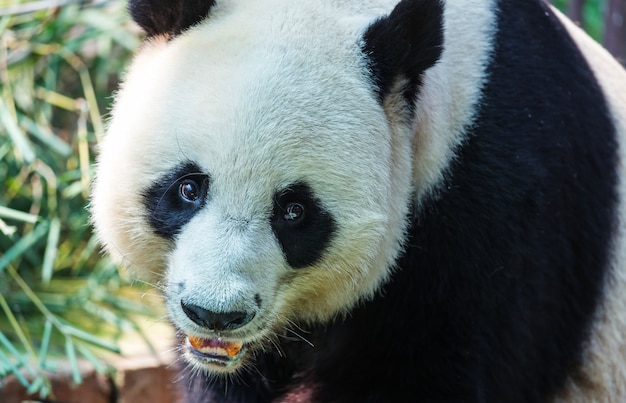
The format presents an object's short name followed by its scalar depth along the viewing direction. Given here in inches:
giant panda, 199.8
